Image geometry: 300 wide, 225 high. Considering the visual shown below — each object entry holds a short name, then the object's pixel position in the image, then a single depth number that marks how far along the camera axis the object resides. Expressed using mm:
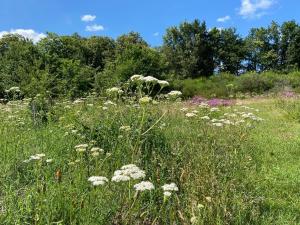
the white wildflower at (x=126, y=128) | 2500
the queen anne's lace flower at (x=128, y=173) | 1685
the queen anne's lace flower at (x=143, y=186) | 1660
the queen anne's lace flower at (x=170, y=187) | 1731
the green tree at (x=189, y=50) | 27566
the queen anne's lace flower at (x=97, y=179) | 1742
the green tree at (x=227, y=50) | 29418
